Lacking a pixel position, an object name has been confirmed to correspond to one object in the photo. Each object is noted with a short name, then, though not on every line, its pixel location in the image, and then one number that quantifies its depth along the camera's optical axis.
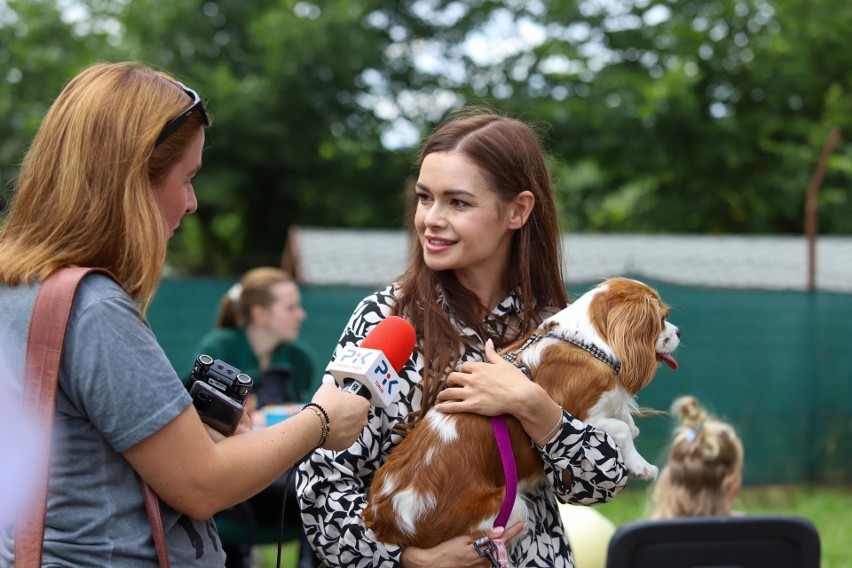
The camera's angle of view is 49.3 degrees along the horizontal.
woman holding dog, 2.35
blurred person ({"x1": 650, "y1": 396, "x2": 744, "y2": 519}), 4.33
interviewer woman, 1.73
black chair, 3.06
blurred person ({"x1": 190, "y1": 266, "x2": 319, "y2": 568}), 6.44
